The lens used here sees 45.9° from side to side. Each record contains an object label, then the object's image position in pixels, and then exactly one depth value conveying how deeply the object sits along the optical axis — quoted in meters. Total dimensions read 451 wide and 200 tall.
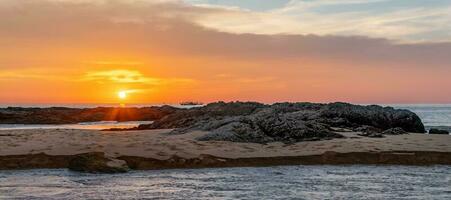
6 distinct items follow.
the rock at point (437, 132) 28.28
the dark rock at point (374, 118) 28.88
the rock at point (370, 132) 23.80
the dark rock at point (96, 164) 16.56
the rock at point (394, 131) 25.41
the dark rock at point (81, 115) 62.59
